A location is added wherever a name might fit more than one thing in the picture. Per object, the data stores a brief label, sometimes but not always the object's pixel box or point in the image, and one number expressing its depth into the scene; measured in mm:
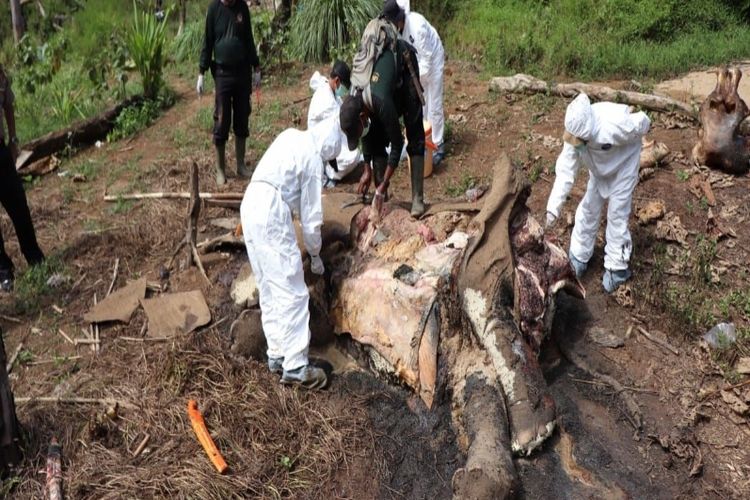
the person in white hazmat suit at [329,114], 6980
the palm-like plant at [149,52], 9188
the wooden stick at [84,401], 4246
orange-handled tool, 3883
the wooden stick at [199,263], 5328
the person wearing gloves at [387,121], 4652
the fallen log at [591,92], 7730
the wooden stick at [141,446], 3966
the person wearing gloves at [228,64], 6684
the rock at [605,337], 5117
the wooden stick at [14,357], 4762
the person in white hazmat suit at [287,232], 4344
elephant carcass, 3947
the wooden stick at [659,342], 5016
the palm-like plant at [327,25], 10414
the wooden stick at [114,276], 5482
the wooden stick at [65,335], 4977
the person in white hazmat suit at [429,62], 6941
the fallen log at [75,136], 8055
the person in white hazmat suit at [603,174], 5070
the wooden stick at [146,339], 4844
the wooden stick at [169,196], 6461
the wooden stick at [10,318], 5242
